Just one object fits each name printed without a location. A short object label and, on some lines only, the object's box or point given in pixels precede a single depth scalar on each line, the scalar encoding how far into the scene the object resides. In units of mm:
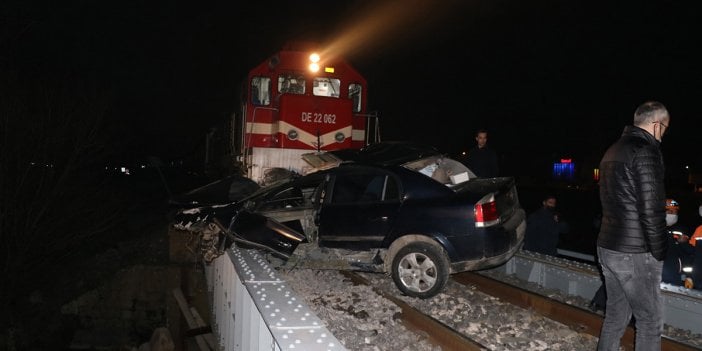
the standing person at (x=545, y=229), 7801
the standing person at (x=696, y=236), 5470
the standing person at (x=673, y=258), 5348
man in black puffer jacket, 3162
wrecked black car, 5656
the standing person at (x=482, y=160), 8086
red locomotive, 11062
